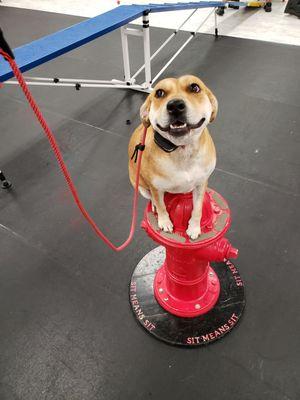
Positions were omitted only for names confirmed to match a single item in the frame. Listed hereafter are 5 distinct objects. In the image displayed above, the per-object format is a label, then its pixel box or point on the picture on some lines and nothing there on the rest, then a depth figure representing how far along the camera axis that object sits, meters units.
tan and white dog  1.00
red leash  0.91
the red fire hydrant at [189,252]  1.36
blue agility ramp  2.67
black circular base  1.77
